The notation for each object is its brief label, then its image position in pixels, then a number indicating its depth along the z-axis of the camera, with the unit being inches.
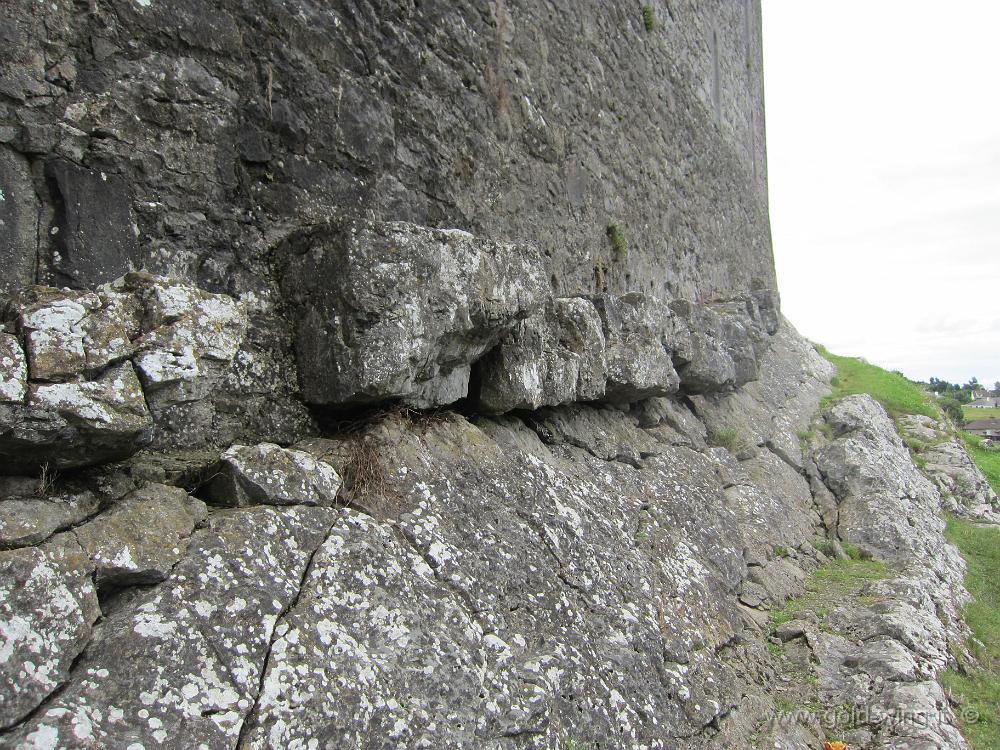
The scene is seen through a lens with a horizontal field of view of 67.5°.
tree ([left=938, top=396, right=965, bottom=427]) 1243.0
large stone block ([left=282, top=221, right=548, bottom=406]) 139.3
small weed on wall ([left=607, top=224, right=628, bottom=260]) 294.2
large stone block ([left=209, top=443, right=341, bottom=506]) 119.5
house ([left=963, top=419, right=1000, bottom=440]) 2206.7
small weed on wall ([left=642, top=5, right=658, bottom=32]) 337.1
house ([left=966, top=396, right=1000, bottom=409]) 3245.6
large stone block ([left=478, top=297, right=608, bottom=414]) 180.7
